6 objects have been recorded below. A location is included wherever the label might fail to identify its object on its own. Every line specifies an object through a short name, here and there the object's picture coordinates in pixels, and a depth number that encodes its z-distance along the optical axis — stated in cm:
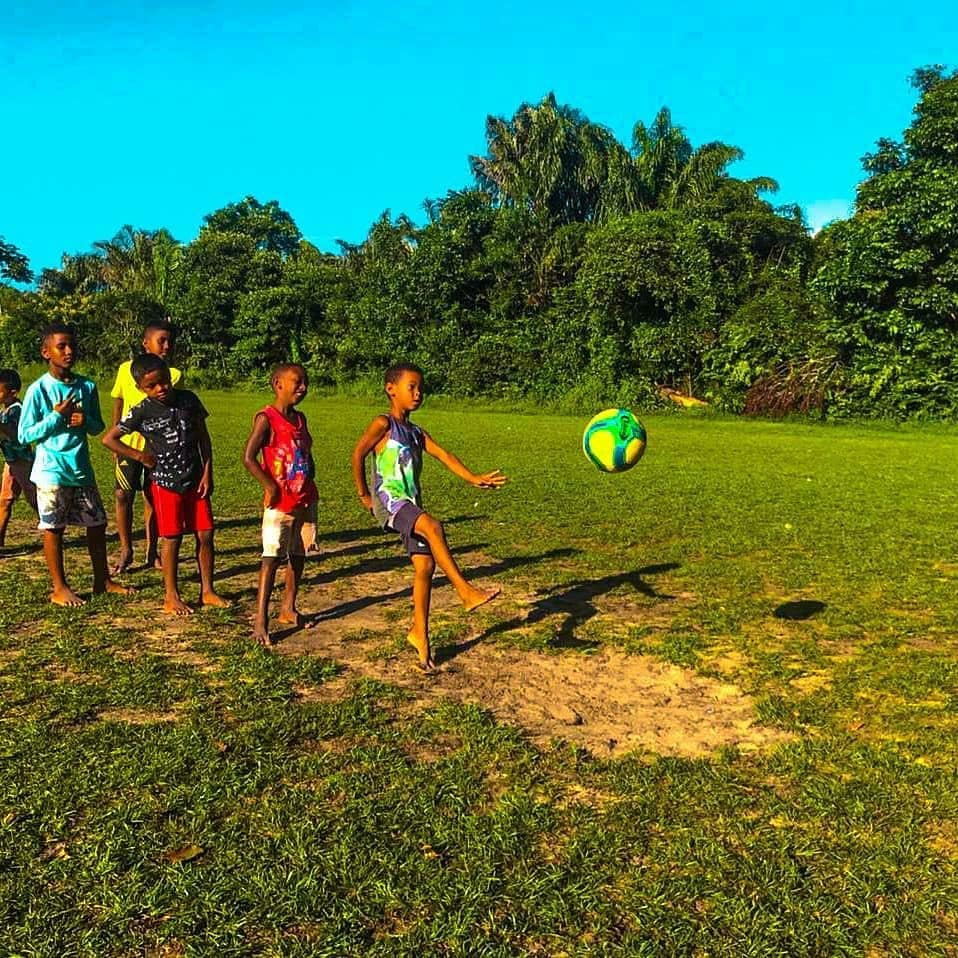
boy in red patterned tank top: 518
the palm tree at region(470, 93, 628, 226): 3494
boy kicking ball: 466
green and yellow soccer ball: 602
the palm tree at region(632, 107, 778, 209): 3294
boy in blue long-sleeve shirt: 574
